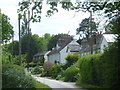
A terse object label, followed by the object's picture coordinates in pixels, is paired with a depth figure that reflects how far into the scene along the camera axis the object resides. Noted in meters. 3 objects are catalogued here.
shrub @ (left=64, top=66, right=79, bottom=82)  29.19
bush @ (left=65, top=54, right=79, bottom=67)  38.62
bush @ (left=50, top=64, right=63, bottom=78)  37.72
